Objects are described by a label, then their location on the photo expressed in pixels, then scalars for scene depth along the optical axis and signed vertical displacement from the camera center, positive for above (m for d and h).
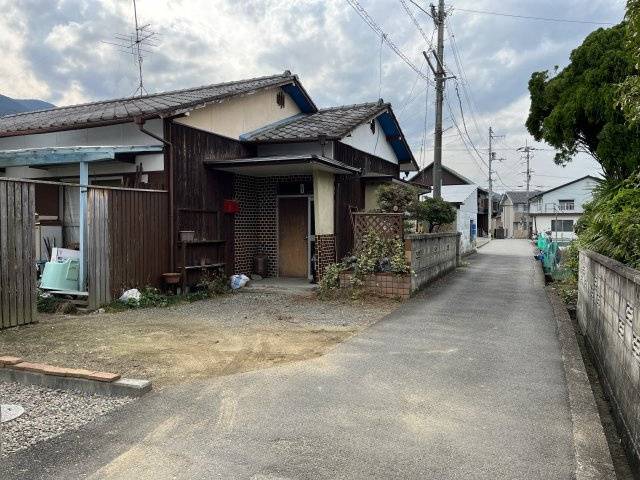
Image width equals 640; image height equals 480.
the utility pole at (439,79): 17.42 +5.54
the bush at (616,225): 5.61 +0.02
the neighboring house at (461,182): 42.69 +4.22
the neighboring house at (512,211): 70.06 +2.43
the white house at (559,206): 52.88 +2.42
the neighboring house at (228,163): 9.80 +1.43
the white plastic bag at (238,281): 11.02 -1.19
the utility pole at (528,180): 60.22 +6.91
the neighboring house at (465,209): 26.14 +1.19
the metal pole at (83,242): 8.33 -0.19
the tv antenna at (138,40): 15.18 +6.16
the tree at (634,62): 4.24 +1.59
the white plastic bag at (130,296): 8.70 -1.19
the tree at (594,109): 11.02 +2.95
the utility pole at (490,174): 46.56 +5.37
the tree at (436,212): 13.27 +0.47
